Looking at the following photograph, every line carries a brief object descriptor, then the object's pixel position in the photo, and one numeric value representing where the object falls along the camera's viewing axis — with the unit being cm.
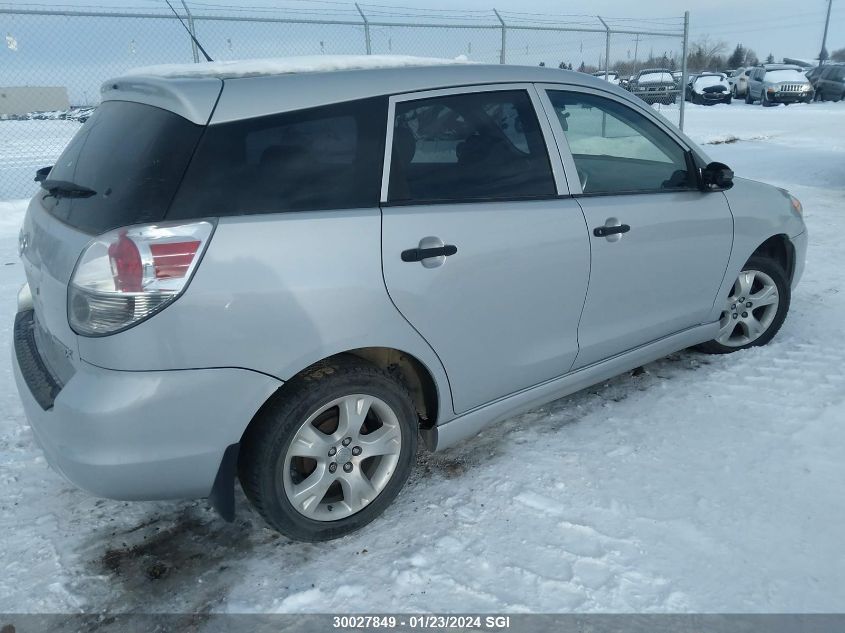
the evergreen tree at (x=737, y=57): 8216
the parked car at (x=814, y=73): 2983
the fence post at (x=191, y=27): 820
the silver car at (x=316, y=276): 214
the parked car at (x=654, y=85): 1584
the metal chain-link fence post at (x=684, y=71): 1294
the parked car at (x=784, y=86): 2677
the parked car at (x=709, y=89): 2948
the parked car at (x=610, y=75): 1345
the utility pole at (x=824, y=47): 5650
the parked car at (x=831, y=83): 2791
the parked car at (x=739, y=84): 3138
